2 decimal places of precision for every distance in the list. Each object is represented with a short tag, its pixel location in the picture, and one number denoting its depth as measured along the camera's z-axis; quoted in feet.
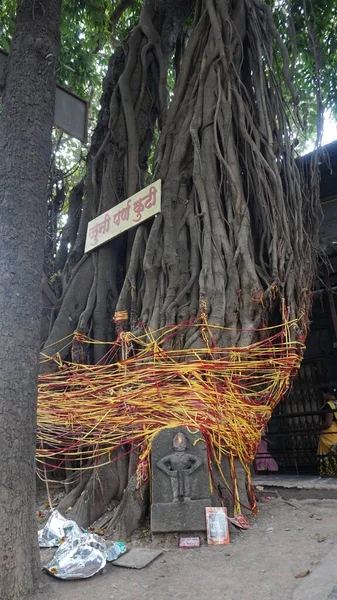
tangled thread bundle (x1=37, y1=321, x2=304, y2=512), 9.43
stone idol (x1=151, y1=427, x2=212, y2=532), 8.39
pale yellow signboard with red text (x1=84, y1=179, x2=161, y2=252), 13.10
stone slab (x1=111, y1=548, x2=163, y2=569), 7.55
